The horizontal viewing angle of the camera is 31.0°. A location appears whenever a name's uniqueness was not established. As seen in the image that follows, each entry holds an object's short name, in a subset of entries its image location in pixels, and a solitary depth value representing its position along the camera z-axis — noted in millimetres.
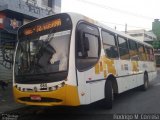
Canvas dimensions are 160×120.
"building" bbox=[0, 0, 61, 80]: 13797
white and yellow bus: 7262
